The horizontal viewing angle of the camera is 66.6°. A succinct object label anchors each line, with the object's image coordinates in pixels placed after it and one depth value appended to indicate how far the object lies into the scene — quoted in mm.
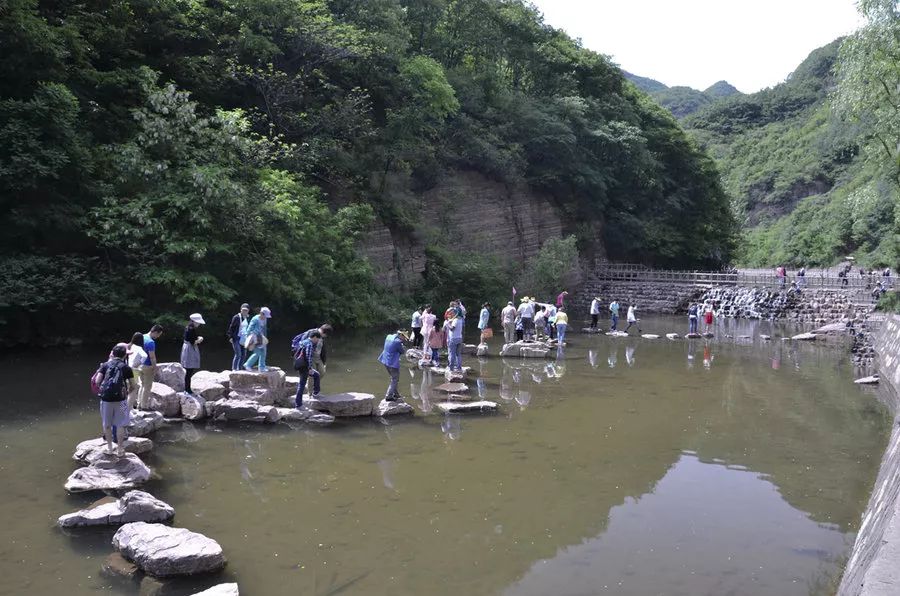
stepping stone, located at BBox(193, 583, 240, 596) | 5637
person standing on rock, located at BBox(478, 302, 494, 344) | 21228
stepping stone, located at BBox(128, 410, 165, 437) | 10461
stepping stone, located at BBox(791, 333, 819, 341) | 28844
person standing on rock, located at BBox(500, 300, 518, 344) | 22266
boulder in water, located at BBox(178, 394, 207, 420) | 11914
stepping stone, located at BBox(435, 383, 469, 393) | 14766
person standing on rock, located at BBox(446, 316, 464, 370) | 16359
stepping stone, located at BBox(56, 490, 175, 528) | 7199
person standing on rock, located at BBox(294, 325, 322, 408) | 12109
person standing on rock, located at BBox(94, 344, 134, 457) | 8875
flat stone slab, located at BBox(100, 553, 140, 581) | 6266
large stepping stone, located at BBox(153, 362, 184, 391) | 12523
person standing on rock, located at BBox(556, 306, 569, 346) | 23328
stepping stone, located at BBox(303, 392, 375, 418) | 12297
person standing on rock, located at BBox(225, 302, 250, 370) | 13875
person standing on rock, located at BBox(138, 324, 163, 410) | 11016
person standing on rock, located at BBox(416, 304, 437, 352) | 18062
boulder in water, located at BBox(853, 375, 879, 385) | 17472
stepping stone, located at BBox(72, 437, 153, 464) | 9070
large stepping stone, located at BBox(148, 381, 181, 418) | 11685
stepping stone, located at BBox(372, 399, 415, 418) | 12562
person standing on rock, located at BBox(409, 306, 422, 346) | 21266
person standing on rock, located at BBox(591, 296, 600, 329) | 29266
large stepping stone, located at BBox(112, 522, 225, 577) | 6254
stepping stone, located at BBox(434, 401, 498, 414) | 13117
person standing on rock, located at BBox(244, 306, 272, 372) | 13203
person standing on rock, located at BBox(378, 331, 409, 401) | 13078
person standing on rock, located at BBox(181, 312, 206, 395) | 12039
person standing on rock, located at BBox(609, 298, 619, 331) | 28828
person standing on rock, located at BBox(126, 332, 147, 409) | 10711
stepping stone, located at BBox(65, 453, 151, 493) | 8281
